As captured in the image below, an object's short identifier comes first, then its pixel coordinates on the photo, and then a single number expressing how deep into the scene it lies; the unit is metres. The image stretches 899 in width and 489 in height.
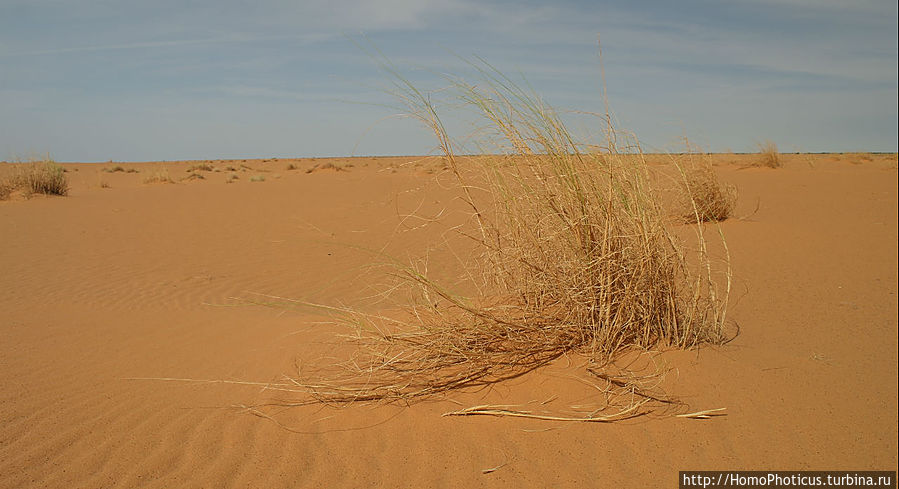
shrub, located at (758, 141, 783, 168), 20.28
